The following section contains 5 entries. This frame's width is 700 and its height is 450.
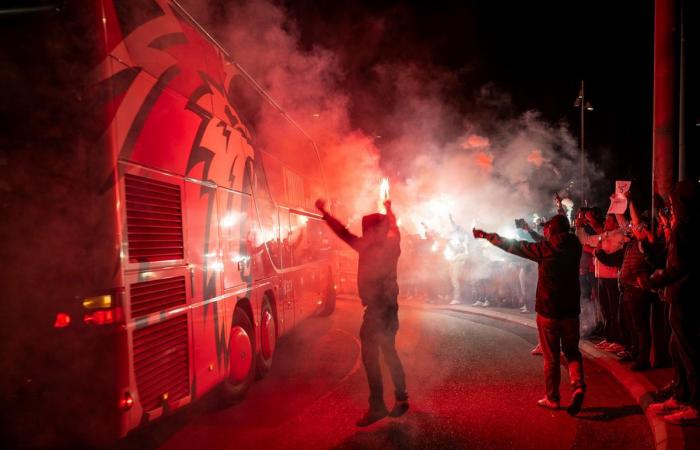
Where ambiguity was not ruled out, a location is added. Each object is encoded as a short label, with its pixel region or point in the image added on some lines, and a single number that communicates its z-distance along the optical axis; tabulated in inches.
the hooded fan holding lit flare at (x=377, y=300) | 213.0
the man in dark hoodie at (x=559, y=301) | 212.1
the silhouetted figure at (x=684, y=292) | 193.8
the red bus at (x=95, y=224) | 152.7
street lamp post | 745.6
